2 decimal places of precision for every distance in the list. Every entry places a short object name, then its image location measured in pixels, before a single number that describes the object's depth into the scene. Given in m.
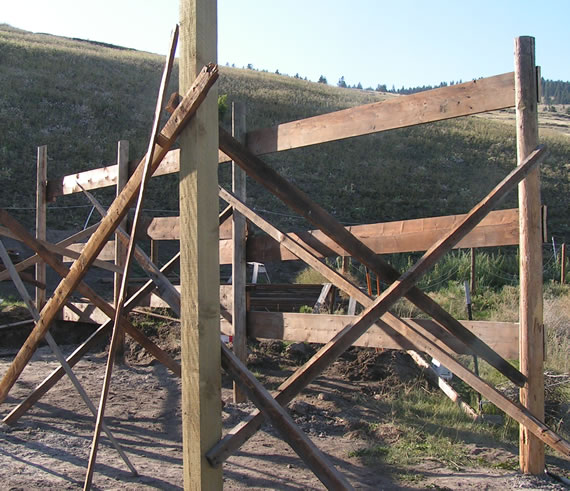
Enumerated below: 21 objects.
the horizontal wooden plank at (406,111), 3.80
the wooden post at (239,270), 5.45
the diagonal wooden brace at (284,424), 2.87
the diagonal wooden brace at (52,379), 4.71
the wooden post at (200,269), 2.82
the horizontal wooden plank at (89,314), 7.09
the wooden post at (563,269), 13.91
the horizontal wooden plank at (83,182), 7.07
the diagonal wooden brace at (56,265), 4.35
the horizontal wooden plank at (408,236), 4.05
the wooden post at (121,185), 6.84
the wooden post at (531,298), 3.76
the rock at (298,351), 7.42
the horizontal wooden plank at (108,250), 7.61
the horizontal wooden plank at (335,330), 3.97
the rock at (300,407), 5.12
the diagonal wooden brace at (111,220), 2.83
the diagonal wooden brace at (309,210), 3.31
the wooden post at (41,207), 8.07
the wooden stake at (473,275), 12.21
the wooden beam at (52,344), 3.83
